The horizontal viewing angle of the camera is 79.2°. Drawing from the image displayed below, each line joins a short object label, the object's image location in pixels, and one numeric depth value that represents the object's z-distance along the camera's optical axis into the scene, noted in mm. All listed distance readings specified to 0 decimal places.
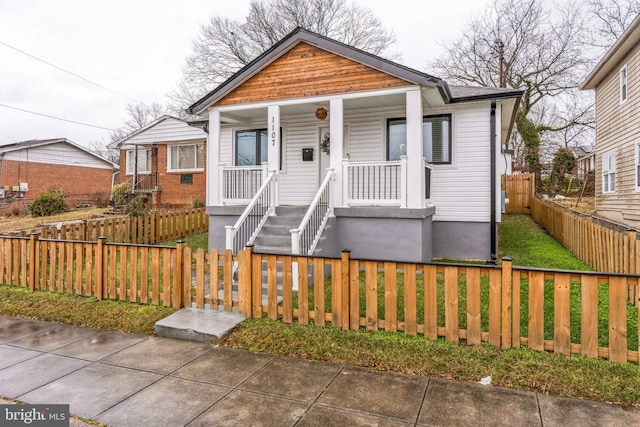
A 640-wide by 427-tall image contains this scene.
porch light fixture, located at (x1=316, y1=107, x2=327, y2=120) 10255
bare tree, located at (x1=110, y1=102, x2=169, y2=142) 51594
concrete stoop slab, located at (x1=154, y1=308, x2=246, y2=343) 5008
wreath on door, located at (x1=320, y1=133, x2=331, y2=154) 10883
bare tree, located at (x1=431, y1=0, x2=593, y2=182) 26359
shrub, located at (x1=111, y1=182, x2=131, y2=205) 21734
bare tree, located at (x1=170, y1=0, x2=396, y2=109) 28422
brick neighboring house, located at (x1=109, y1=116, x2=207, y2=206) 20656
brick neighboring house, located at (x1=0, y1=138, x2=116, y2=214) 26672
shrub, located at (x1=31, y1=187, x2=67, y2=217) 20766
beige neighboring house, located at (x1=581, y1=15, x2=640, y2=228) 12141
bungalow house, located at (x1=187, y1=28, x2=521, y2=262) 8328
